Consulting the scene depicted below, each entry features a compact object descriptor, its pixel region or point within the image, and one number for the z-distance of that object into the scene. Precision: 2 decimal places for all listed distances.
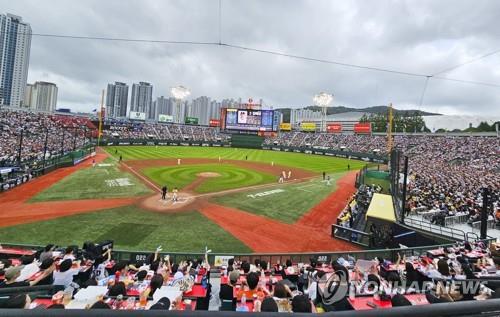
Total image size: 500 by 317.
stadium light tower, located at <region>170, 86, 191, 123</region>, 111.69
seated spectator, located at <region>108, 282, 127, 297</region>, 7.06
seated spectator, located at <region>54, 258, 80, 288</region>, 8.18
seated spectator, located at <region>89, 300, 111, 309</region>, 4.67
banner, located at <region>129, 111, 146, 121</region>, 135.88
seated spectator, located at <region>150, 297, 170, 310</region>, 5.17
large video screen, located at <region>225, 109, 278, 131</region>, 84.25
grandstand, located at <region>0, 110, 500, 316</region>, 6.83
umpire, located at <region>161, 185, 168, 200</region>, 24.95
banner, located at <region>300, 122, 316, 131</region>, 113.66
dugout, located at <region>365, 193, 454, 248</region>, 16.91
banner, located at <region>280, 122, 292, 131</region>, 119.12
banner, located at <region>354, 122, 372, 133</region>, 97.55
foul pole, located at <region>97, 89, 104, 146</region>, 71.72
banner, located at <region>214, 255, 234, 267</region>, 11.93
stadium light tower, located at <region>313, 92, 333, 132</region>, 110.88
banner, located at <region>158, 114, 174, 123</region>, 140.50
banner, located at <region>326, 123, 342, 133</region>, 107.62
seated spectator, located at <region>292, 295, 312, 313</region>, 5.36
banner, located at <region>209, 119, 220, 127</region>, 125.06
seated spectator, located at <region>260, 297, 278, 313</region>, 5.04
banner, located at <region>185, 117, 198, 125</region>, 134.50
